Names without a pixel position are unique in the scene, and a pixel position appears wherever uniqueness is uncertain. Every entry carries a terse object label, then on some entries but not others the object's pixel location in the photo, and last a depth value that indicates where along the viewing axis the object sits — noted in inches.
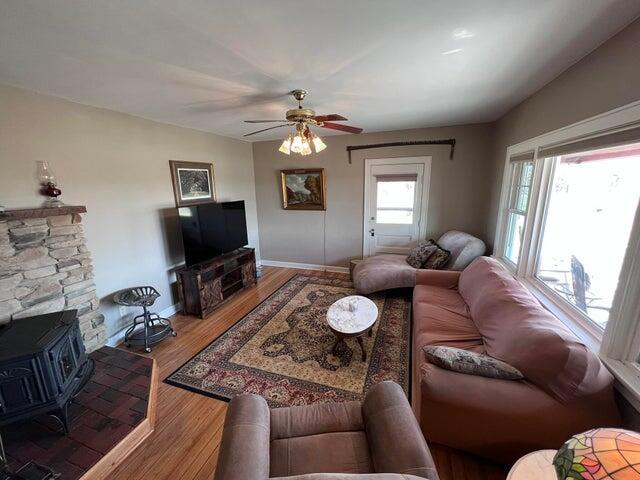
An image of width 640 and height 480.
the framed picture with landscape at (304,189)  178.7
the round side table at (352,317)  91.4
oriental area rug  83.4
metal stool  102.0
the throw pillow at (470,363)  57.1
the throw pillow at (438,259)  134.5
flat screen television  123.7
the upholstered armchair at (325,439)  39.2
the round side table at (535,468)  37.2
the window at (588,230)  52.0
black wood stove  60.7
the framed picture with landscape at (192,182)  130.9
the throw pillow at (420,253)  141.3
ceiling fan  82.1
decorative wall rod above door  148.8
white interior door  159.3
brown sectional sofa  49.8
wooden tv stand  125.6
